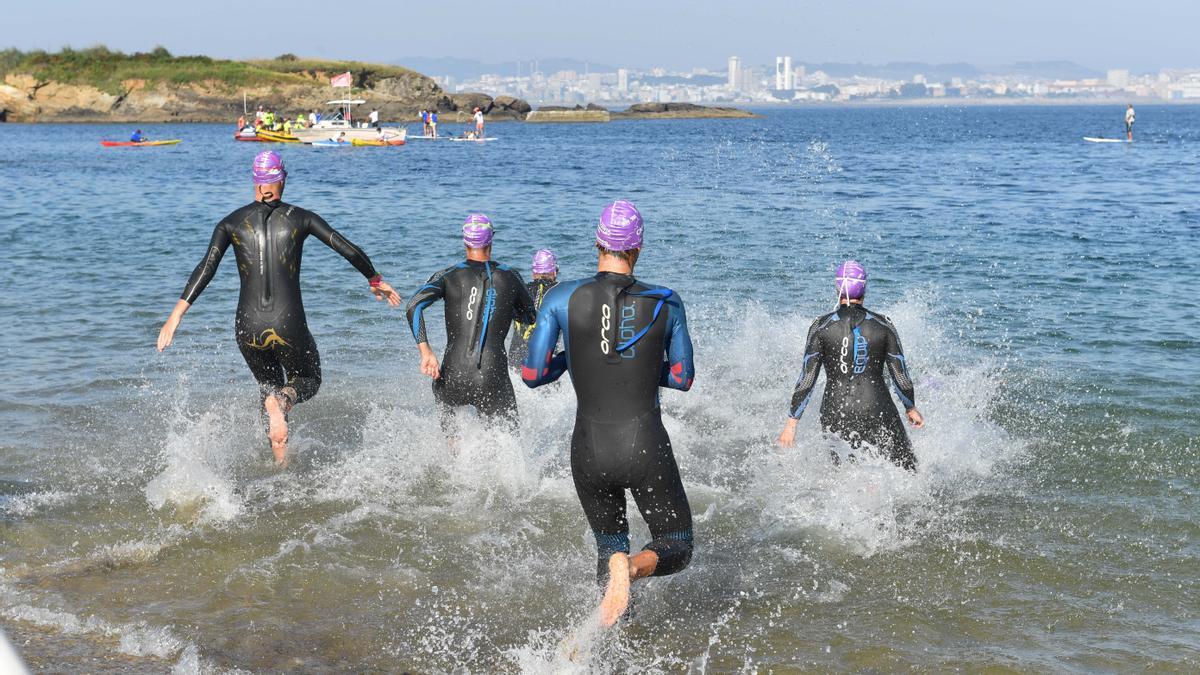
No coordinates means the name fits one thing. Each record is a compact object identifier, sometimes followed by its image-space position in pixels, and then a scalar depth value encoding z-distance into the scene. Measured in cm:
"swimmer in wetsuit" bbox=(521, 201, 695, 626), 487
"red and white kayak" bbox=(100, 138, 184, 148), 5712
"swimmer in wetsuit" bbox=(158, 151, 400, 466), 754
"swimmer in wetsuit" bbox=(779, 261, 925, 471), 741
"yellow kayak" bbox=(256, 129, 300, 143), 6281
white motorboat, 6119
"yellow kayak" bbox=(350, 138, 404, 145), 6066
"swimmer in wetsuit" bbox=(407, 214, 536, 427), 761
